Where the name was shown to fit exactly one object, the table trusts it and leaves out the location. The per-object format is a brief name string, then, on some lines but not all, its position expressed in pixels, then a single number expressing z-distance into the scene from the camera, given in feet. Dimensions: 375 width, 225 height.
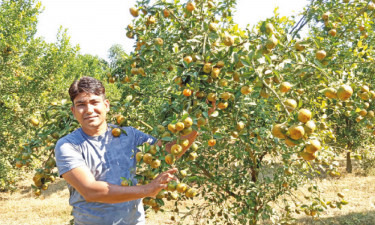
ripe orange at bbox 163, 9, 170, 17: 6.56
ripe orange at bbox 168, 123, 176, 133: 4.34
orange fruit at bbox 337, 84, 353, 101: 4.25
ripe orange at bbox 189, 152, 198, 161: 5.80
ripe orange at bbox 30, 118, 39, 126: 6.85
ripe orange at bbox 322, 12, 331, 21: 7.91
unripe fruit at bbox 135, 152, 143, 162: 4.91
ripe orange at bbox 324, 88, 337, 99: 4.55
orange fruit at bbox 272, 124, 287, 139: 4.05
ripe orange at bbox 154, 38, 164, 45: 6.40
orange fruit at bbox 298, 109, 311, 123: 3.81
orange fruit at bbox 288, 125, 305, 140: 3.70
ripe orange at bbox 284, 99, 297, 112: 4.31
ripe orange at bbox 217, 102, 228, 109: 5.50
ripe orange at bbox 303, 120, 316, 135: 3.85
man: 5.37
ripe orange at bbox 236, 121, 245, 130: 5.76
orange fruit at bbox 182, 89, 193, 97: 4.77
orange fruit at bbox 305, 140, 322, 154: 4.01
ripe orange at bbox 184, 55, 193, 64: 5.27
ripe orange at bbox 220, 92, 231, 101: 5.16
